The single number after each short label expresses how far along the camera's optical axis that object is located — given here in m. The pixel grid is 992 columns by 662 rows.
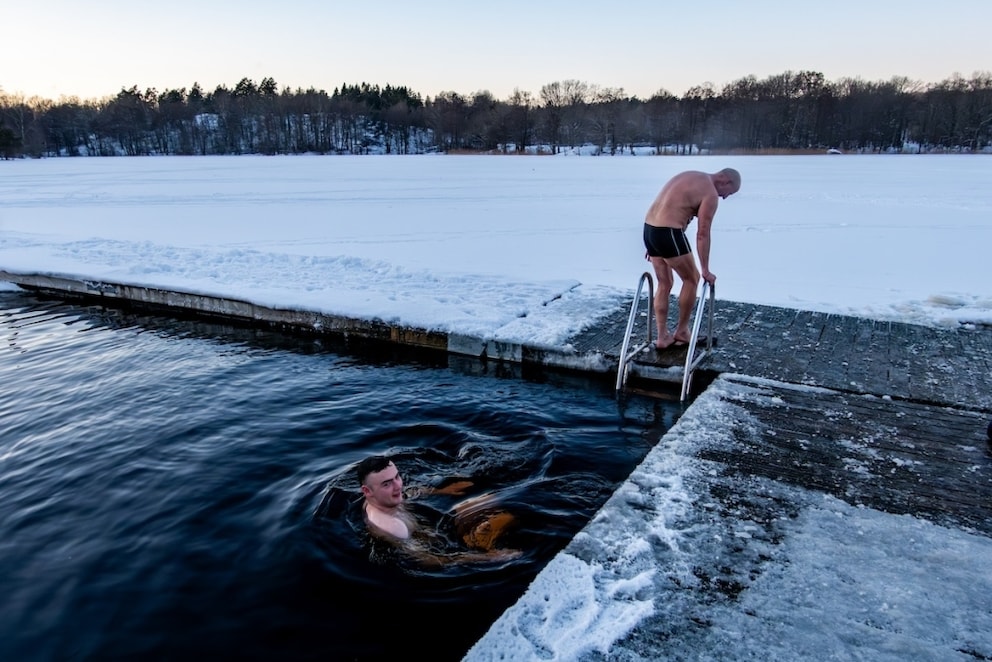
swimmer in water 3.30
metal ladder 4.75
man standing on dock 4.84
